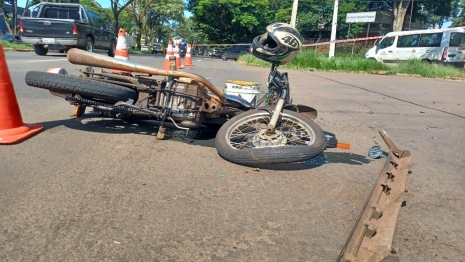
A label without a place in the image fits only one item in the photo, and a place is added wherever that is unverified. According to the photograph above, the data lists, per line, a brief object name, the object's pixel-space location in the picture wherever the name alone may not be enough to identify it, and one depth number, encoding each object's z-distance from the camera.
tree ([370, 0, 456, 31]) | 42.97
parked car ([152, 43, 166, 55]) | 49.25
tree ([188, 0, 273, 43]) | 46.09
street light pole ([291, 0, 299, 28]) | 23.09
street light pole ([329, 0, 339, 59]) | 22.63
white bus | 21.20
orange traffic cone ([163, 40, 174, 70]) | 10.65
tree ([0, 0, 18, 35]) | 40.14
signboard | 24.71
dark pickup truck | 15.16
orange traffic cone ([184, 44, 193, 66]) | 18.42
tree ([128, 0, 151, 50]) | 43.84
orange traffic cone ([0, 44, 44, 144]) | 3.69
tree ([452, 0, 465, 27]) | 48.94
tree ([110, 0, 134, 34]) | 33.85
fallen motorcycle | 3.45
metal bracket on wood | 1.99
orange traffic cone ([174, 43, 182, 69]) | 14.02
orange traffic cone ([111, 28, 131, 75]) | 6.50
